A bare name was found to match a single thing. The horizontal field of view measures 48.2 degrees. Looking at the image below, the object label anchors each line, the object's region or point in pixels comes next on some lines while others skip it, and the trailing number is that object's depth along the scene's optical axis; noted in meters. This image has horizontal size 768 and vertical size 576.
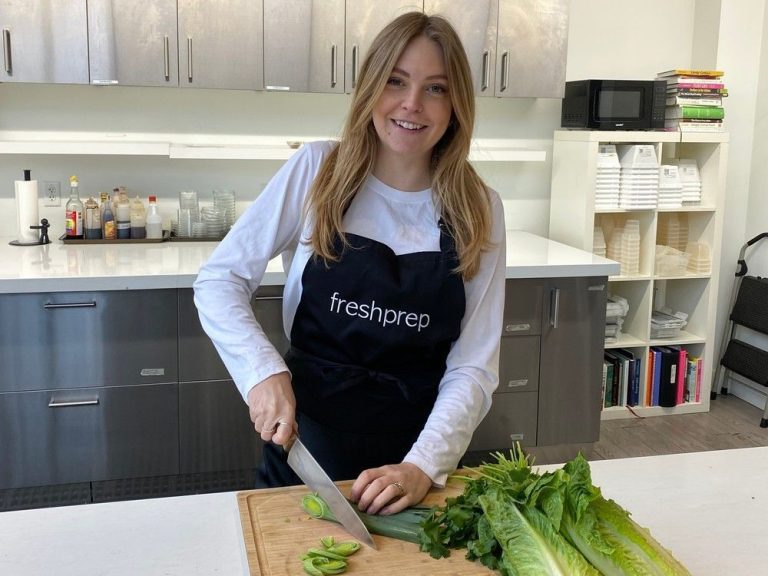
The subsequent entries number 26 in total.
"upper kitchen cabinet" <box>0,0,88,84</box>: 3.19
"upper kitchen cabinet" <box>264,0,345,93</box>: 3.41
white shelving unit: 3.98
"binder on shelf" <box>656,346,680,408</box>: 4.24
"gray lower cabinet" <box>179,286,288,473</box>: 3.04
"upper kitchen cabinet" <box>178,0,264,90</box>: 3.33
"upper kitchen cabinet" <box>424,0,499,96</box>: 3.56
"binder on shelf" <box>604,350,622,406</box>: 4.20
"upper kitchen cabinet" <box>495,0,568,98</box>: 3.65
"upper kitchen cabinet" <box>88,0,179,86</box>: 3.25
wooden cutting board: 1.18
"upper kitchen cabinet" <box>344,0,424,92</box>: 3.47
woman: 1.61
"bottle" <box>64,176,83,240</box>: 3.57
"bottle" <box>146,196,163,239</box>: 3.63
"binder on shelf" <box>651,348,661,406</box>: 4.23
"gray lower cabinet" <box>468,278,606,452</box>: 3.37
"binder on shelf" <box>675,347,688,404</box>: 4.27
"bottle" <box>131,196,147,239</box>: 3.62
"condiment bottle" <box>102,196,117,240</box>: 3.59
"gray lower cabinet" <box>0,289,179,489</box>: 2.91
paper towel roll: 3.45
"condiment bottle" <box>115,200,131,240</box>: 3.61
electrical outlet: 3.67
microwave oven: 3.91
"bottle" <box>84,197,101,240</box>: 3.58
